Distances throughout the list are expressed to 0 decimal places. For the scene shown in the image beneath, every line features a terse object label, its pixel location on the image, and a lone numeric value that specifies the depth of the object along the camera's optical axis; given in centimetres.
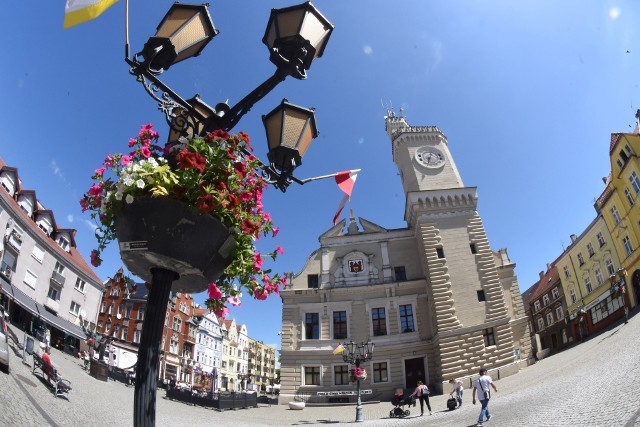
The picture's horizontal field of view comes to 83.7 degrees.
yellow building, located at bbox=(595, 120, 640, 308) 3203
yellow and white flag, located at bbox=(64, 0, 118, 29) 274
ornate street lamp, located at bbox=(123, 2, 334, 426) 312
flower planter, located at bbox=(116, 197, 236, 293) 212
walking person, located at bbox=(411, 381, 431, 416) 1599
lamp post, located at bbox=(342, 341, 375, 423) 1816
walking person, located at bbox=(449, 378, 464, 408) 1617
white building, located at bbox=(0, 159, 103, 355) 2692
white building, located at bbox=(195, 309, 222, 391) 6003
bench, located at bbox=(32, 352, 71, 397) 1115
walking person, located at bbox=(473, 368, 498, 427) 970
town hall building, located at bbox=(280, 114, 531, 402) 2603
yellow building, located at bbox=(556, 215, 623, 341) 3616
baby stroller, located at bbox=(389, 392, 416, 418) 1603
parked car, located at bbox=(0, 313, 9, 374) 1050
